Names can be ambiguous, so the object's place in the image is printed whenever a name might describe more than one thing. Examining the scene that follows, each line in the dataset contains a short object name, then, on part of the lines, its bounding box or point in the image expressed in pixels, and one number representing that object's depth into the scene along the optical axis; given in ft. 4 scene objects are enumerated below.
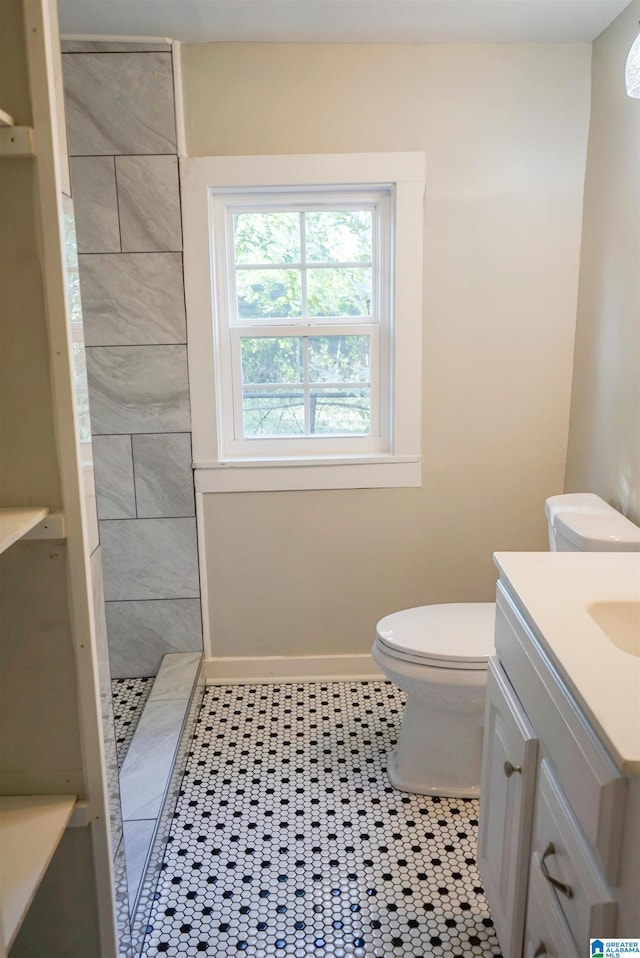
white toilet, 6.20
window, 7.80
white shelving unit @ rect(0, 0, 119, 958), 3.51
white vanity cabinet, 2.82
